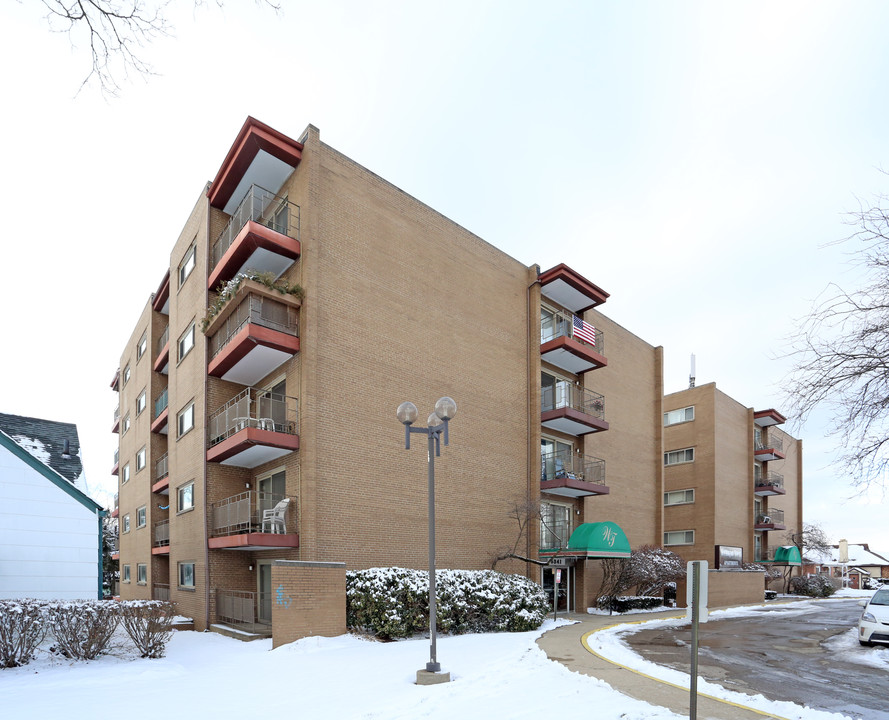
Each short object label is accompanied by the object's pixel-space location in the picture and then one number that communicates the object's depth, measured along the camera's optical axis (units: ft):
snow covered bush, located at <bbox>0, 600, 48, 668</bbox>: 41.34
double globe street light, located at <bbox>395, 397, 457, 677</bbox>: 39.55
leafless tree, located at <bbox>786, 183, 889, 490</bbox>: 25.91
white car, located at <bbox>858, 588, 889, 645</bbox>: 53.67
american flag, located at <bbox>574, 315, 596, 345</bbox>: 93.88
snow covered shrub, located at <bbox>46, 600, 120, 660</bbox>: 43.52
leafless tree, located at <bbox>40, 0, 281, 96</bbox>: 15.92
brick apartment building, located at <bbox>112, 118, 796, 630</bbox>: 64.28
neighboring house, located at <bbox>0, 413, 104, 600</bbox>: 57.00
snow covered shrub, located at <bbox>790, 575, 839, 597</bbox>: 158.20
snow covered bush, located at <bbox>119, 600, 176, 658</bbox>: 46.55
